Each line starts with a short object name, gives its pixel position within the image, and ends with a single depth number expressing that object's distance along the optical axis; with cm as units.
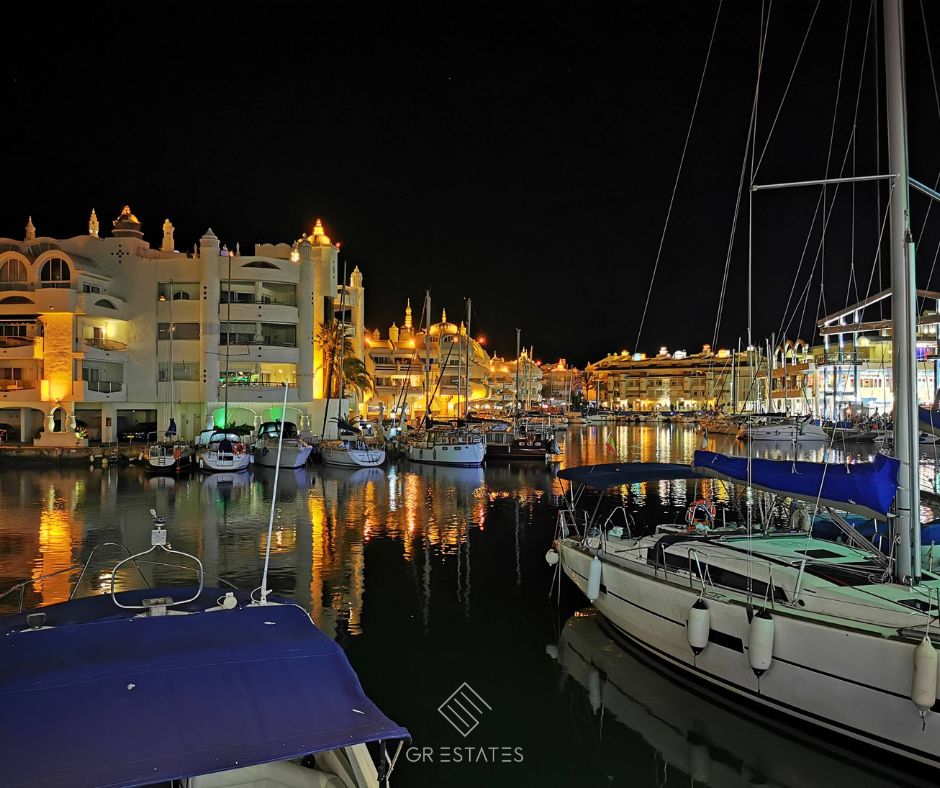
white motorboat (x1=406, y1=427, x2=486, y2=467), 5169
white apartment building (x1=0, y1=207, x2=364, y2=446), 5600
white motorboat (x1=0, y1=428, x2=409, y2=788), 589
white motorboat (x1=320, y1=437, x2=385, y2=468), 5000
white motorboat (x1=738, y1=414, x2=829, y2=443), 7338
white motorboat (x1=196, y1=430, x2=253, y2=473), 4622
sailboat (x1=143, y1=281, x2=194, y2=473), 4609
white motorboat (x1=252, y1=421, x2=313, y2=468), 4888
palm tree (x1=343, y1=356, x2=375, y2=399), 6975
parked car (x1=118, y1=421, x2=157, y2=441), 5816
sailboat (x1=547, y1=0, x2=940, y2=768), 933
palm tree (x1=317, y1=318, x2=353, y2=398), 6594
